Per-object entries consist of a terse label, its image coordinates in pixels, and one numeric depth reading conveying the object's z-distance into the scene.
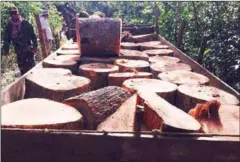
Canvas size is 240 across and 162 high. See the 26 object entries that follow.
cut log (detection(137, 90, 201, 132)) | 1.53
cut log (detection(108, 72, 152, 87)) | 2.90
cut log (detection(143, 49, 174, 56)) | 4.40
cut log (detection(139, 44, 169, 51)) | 4.87
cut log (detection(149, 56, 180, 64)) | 3.83
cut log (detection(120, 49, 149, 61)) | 3.92
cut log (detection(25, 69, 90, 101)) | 2.44
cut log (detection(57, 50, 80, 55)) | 4.12
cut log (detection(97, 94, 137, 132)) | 1.85
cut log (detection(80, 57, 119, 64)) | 3.58
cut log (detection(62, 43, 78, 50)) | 4.52
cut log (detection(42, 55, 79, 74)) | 3.37
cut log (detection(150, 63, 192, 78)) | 3.32
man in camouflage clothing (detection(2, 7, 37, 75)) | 4.49
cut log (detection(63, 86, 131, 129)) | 1.99
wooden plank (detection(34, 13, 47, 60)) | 5.32
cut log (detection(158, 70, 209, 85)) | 2.87
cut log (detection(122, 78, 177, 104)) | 2.48
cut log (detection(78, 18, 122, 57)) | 3.74
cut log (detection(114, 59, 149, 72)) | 3.36
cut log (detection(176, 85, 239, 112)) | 2.35
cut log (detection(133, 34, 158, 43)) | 5.68
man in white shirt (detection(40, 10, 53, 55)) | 6.60
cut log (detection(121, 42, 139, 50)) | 4.79
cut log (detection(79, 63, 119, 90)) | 3.05
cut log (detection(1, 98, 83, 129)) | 1.66
